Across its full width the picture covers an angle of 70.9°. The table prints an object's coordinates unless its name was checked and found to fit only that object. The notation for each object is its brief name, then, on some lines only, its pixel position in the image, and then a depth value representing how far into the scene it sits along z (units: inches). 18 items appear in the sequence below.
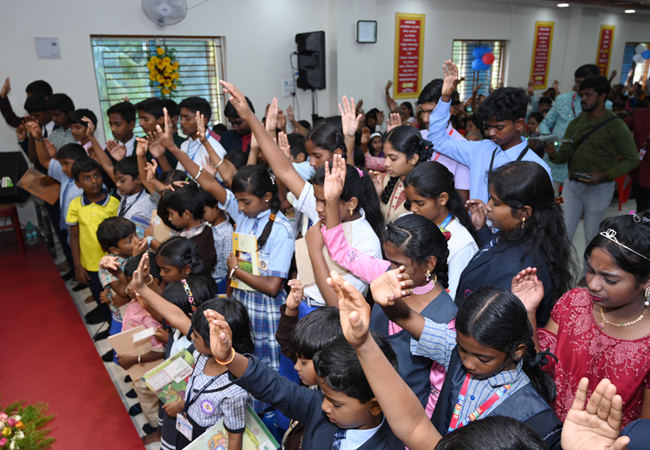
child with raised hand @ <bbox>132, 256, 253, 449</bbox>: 59.2
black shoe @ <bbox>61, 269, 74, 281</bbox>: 164.2
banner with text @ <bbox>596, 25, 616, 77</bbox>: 423.2
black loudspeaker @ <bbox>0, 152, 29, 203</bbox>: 172.9
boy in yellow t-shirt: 121.8
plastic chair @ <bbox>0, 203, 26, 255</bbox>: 174.1
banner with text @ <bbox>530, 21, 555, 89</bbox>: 374.3
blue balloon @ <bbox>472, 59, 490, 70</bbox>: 307.1
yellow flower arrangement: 211.2
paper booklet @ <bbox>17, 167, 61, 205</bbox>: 145.6
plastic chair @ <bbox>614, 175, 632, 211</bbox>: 216.1
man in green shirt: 123.5
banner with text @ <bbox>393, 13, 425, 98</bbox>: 288.8
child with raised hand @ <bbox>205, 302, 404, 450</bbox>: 43.0
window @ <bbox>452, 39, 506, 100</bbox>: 341.1
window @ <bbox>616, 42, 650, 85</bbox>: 472.7
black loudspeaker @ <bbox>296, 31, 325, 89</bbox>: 233.9
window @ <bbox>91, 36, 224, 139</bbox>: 207.6
